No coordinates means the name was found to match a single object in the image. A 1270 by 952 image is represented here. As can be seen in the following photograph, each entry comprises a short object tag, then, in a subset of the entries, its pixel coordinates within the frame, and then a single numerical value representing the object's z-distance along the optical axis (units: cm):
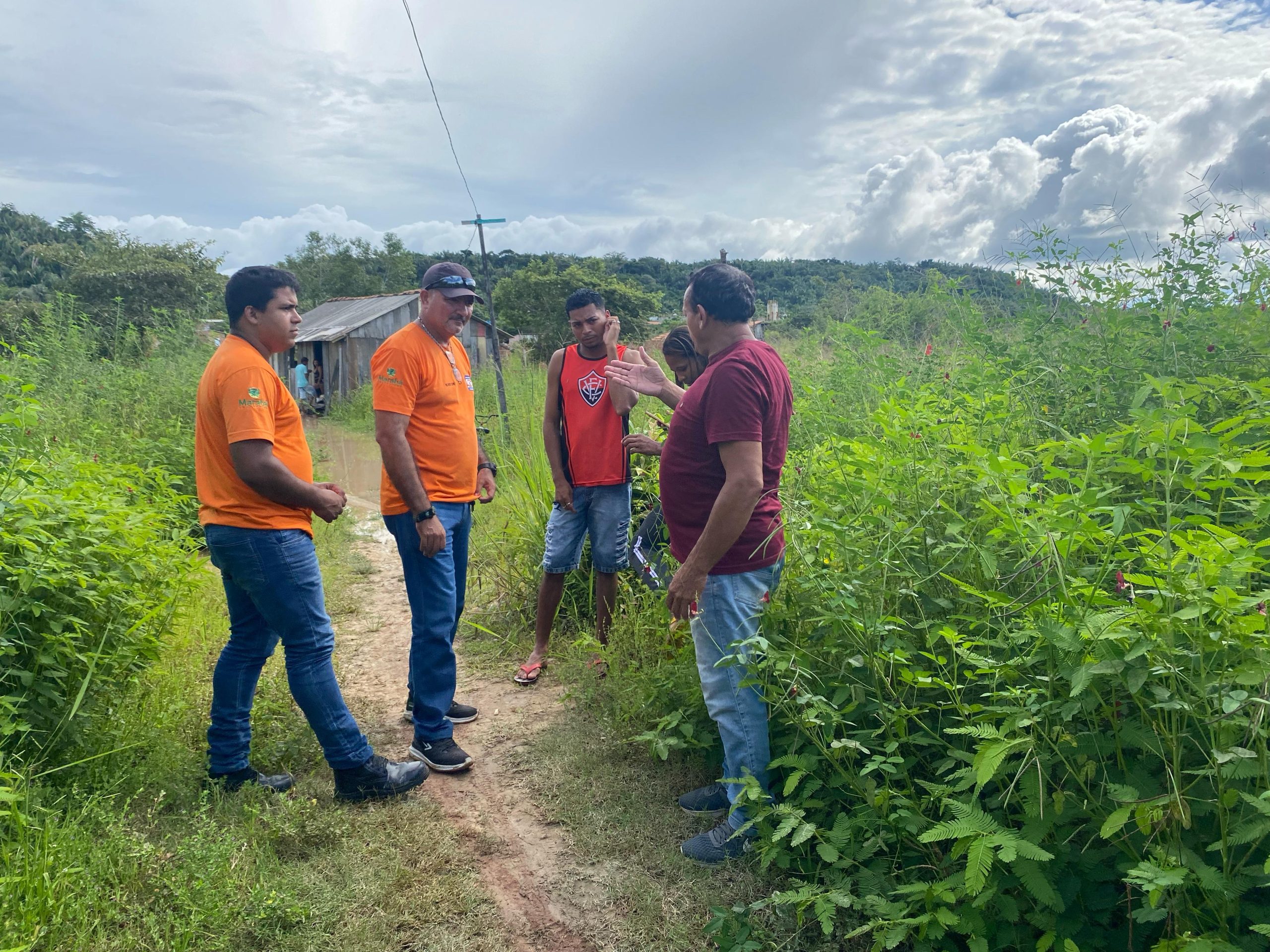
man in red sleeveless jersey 411
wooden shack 2453
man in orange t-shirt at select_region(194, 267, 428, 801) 275
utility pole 1000
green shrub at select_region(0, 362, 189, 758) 261
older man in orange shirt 320
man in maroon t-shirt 242
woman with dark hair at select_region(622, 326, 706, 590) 385
